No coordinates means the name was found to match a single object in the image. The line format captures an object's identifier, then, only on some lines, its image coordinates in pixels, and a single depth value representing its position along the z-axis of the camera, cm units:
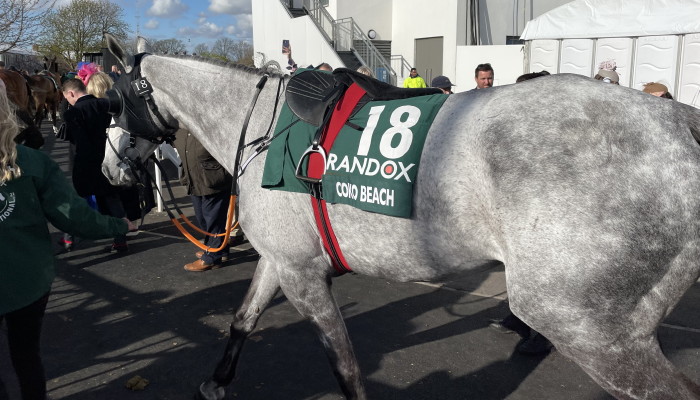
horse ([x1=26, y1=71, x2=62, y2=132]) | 1833
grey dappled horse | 211
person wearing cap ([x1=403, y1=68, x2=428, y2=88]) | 1266
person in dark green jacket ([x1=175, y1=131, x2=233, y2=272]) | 604
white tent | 1080
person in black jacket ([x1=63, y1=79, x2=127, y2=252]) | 595
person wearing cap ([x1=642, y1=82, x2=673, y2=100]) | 614
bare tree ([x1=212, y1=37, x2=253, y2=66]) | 5516
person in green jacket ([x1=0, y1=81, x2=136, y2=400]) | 258
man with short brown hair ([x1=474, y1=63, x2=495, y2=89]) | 679
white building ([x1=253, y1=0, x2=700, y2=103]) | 1158
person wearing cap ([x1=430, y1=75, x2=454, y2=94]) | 818
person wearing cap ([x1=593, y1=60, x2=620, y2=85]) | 635
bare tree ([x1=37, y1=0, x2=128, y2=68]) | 4144
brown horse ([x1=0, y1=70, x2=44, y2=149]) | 1428
